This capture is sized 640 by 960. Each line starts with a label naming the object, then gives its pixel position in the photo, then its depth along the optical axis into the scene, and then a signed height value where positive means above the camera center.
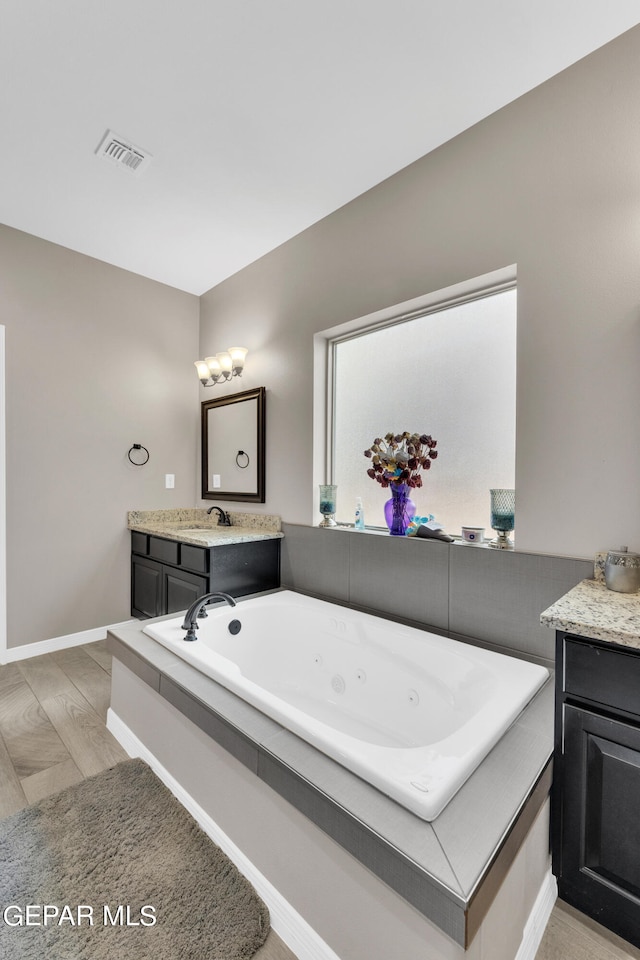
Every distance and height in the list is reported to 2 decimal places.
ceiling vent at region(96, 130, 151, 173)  2.04 +1.55
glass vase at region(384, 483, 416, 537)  2.22 -0.19
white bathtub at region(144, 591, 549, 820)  1.08 -0.74
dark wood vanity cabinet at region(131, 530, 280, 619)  2.57 -0.62
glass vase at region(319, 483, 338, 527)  2.63 -0.19
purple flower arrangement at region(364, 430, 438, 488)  2.18 +0.08
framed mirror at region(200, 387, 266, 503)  3.10 +0.20
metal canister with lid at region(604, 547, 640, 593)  1.41 -0.31
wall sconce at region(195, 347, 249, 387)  3.20 +0.82
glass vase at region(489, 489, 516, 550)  1.87 -0.17
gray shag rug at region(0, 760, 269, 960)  1.12 -1.21
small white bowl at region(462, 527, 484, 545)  1.97 -0.28
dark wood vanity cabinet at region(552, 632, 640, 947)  1.09 -0.80
